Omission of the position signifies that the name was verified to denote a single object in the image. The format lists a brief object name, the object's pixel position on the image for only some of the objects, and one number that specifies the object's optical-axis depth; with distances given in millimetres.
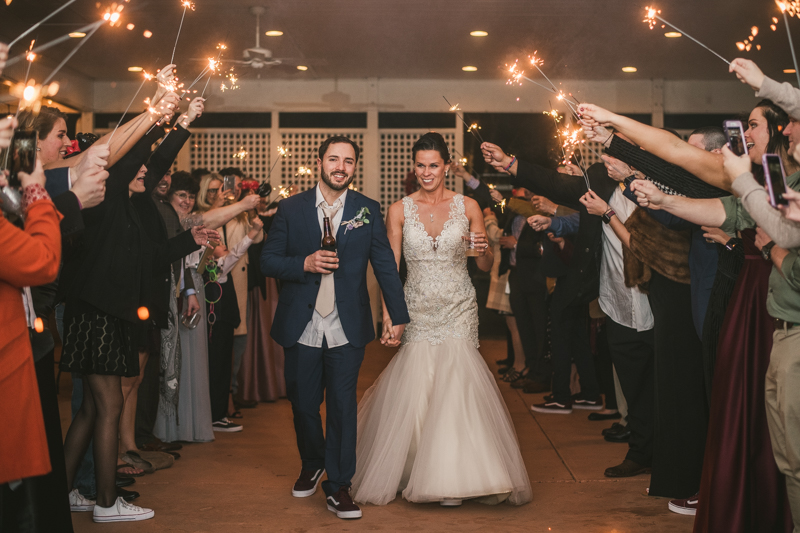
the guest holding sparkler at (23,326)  1844
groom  3395
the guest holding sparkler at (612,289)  3971
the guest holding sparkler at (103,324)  3016
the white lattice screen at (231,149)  10297
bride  3330
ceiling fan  6727
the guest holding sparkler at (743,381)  2533
